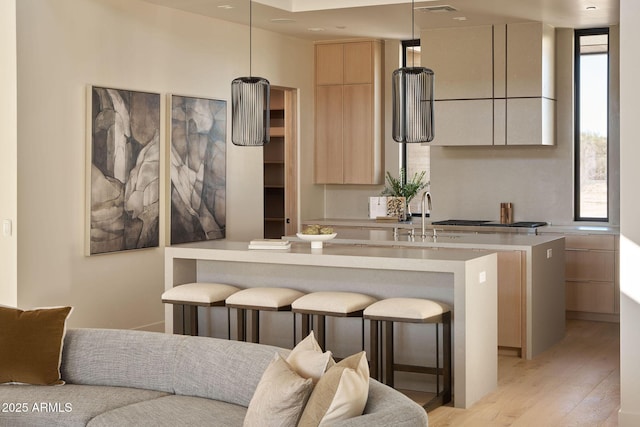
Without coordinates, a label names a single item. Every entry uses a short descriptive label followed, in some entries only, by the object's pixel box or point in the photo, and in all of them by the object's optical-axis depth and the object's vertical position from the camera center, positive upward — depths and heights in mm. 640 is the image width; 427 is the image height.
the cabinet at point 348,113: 9789 +879
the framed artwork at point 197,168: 7891 +223
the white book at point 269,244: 6129 -355
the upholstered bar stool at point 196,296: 5957 -687
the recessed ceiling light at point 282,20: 8516 +1649
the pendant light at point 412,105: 6383 +625
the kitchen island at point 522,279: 6777 -681
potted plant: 9594 +75
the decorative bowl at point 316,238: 6234 -317
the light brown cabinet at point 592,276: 8367 -800
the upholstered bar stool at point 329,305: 5445 -691
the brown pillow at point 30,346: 4285 -733
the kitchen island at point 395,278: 5449 -582
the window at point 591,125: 8984 +671
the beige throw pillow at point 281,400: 3131 -729
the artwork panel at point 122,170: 7043 +189
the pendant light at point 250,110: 6609 +610
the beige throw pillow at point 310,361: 3322 -636
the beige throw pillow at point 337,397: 2967 -690
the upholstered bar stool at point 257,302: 5738 -704
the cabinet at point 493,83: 8656 +1069
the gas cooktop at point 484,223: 8750 -314
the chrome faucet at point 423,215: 7297 -194
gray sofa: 3871 -901
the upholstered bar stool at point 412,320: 5211 -754
